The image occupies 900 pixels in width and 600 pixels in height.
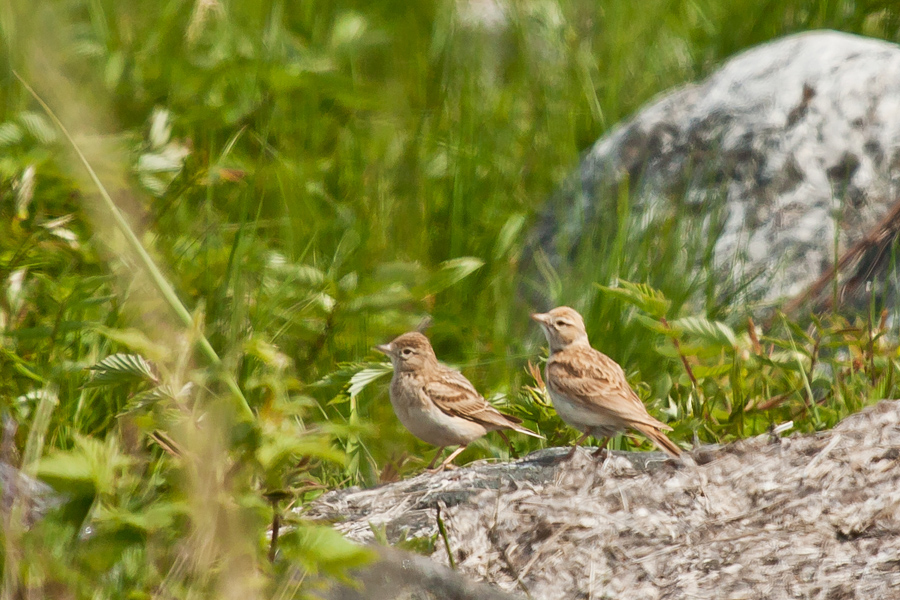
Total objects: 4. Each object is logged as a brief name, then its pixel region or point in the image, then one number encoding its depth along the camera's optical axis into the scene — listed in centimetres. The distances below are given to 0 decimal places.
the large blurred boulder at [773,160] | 1190
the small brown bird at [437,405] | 864
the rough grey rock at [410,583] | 500
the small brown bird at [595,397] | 786
